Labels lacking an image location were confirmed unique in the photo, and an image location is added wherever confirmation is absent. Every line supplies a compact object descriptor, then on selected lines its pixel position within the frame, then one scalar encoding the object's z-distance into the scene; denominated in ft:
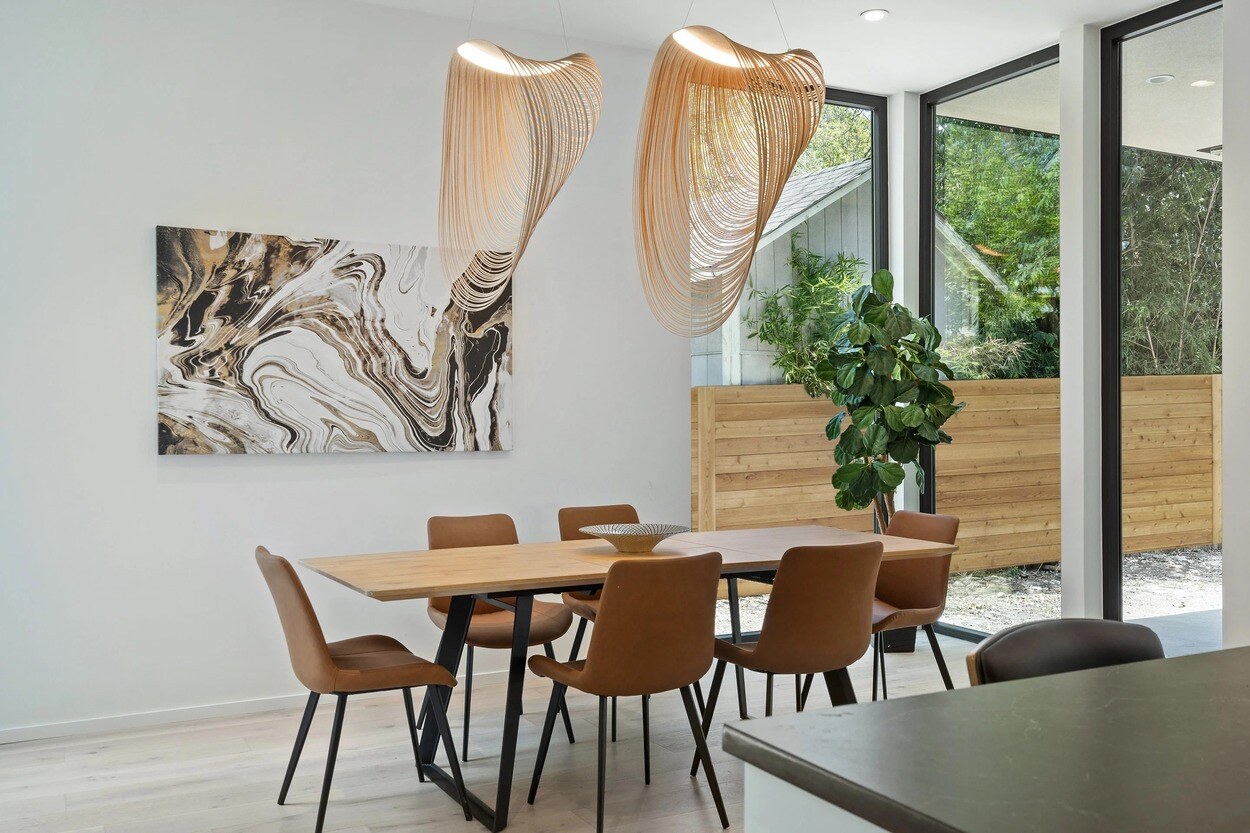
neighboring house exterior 19.27
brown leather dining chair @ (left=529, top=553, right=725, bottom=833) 9.82
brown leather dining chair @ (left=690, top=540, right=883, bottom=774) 10.88
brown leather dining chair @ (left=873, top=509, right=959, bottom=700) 13.57
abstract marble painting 14.52
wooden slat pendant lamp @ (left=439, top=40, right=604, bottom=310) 10.89
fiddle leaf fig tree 17.12
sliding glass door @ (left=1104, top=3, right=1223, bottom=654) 15.19
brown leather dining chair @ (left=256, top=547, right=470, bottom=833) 9.85
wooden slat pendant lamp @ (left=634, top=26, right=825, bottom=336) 10.29
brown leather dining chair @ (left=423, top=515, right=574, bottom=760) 13.08
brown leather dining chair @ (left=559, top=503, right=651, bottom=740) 14.78
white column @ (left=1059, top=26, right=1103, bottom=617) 16.74
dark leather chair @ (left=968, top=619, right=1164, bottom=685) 5.94
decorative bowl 12.54
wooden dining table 10.33
